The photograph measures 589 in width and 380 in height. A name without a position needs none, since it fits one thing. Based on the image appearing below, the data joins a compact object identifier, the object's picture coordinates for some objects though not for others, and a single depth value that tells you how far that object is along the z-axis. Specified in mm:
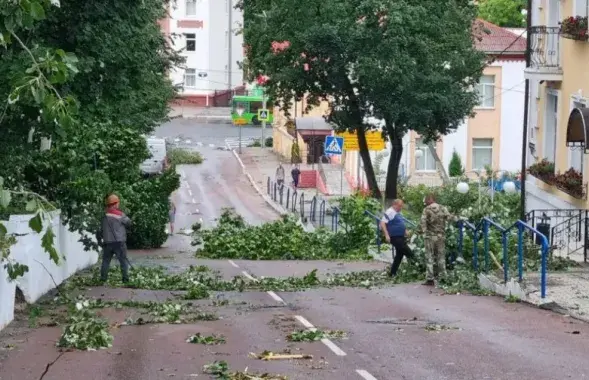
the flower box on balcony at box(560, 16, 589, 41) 25250
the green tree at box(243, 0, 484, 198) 43344
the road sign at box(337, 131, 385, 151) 49406
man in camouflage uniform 19969
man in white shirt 21525
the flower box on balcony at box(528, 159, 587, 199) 25609
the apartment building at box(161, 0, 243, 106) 99812
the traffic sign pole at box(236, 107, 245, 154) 80875
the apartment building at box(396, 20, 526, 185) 59500
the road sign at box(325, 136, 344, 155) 45125
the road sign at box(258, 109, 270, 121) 77688
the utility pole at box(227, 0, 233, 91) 99688
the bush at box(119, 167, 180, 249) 35375
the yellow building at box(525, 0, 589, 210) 25484
